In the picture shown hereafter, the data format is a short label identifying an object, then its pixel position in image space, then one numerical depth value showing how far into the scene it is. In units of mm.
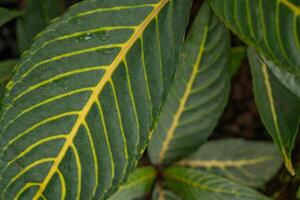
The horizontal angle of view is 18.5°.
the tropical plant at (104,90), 559
